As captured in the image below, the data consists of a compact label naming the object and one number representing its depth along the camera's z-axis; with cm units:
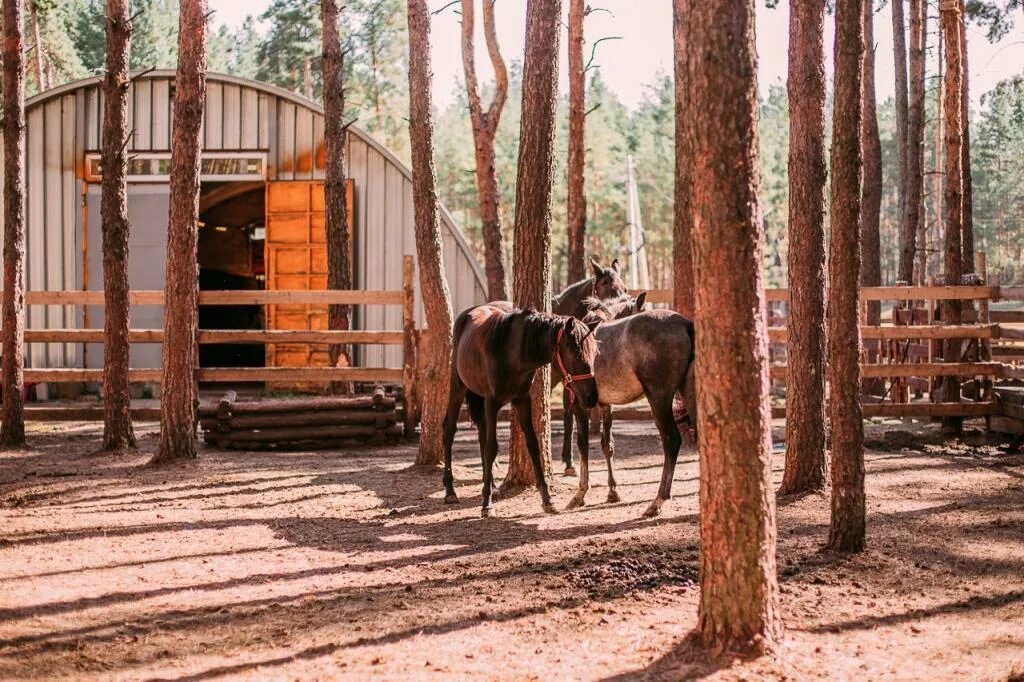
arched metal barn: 2009
